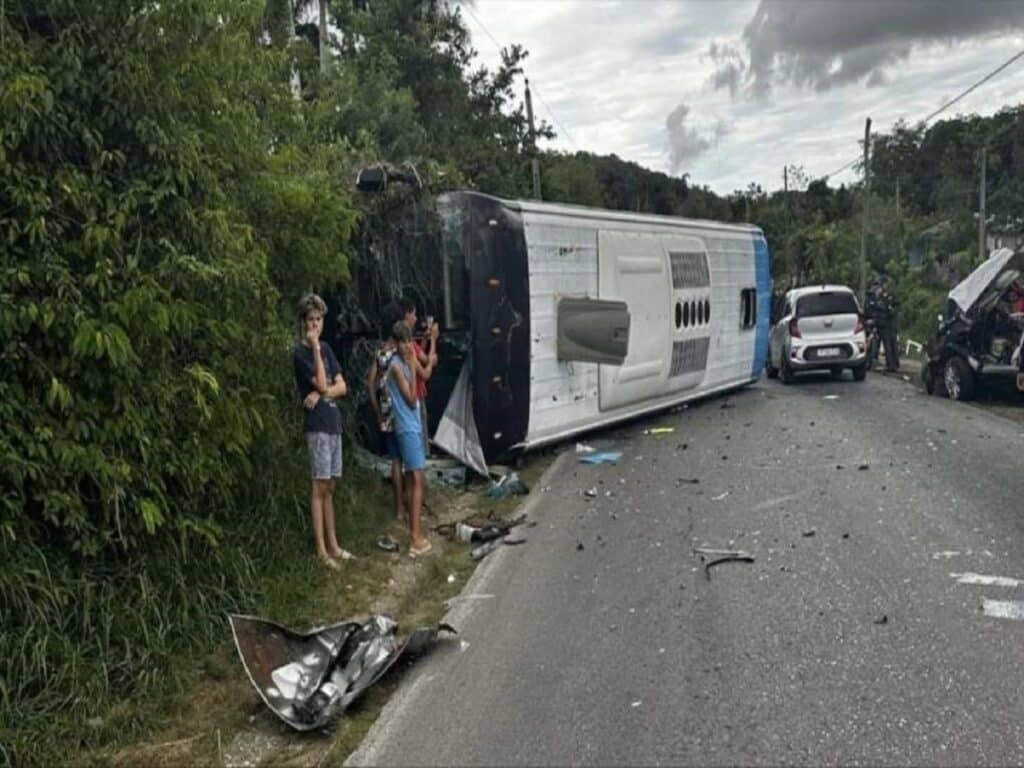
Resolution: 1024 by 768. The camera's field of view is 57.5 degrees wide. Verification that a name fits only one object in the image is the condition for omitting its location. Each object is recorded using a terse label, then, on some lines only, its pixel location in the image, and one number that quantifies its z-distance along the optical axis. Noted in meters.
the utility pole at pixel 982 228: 28.85
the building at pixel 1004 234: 39.49
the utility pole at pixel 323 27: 20.40
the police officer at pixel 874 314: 20.34
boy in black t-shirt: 6.42
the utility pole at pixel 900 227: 41.34
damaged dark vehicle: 13.77
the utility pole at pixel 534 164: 30.23
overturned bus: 8.98
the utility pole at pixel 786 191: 56.59
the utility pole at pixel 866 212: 30.20
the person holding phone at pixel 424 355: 7.82
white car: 17.86
